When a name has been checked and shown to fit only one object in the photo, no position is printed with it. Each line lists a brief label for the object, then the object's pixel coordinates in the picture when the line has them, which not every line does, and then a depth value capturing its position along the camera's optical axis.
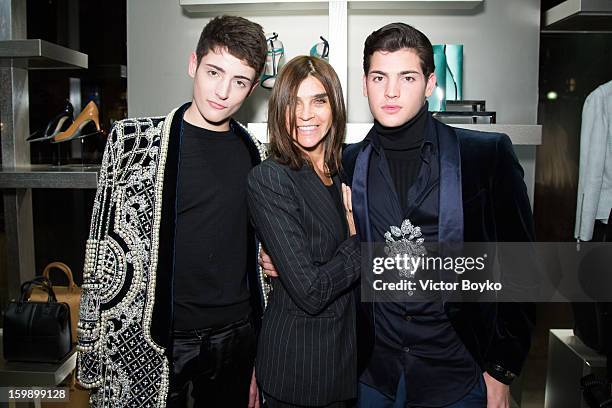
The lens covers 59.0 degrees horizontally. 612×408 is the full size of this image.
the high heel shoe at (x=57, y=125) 2.21
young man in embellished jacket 1.57
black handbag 1.88
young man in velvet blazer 1.46
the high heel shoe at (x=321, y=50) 2.17
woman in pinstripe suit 1.35
